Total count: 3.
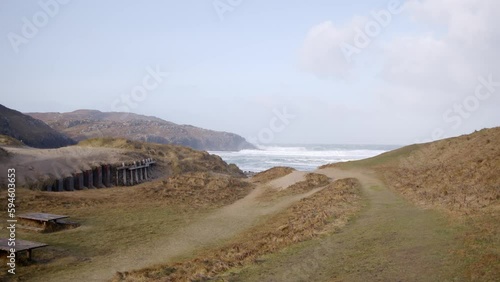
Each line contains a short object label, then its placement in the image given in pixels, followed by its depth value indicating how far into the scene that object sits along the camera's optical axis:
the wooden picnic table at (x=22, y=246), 9.55
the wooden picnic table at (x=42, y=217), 13.37
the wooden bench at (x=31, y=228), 13.41
